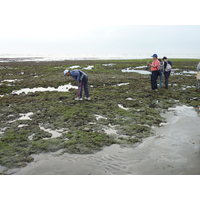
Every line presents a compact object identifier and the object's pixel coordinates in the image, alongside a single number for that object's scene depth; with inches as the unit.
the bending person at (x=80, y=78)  377.7
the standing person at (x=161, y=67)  479.8
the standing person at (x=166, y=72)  504.3
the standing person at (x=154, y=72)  462.3
